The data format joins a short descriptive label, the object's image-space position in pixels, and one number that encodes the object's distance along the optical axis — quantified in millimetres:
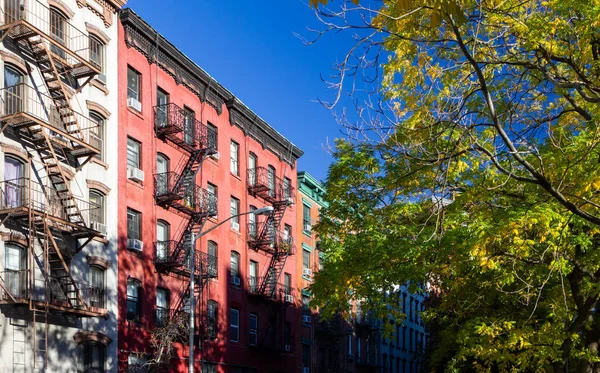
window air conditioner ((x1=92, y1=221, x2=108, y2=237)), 32909
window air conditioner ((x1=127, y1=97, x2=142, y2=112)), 36781
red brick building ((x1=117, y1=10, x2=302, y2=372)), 36781
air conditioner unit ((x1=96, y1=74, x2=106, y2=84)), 34438
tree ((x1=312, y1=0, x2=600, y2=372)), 13641
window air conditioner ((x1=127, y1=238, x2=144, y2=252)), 35719
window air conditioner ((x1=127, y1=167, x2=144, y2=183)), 36281
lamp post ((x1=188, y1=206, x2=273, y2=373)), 29734
